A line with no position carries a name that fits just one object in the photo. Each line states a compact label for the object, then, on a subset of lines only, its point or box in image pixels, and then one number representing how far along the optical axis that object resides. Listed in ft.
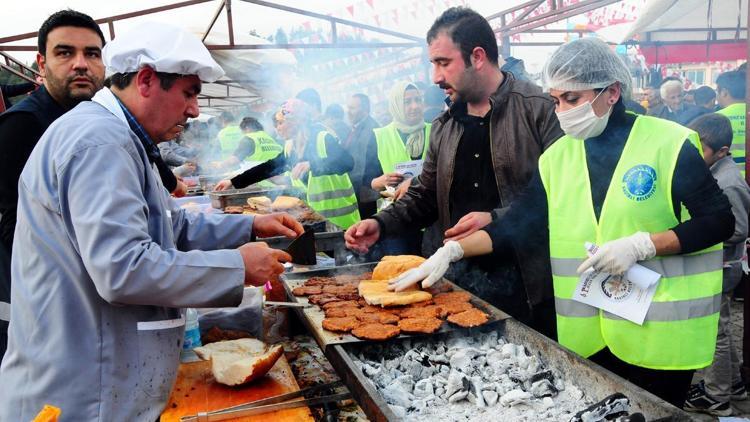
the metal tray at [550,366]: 5.40
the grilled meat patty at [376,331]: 7.80
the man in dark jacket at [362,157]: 22.91
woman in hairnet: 7.54
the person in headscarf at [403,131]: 20.95
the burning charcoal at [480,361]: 7.62
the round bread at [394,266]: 10.31
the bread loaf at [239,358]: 7.52
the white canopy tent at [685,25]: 26.48
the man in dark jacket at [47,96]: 9.52
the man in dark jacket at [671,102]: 28.07
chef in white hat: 5.72
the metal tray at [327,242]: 14.96
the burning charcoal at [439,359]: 7.75
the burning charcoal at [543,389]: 6.63
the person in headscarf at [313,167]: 20.74
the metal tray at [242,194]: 23.53
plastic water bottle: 9.26
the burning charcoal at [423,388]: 7.06
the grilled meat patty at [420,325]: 8.06
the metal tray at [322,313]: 7.89
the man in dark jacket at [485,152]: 10.53
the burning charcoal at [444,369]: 7.51
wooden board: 7.00
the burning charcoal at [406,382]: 7.22
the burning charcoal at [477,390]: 6.75
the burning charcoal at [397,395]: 6.80
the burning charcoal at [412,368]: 7.48
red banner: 42.70
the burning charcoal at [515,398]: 6.61
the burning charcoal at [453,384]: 7.00
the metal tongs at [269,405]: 6.86
